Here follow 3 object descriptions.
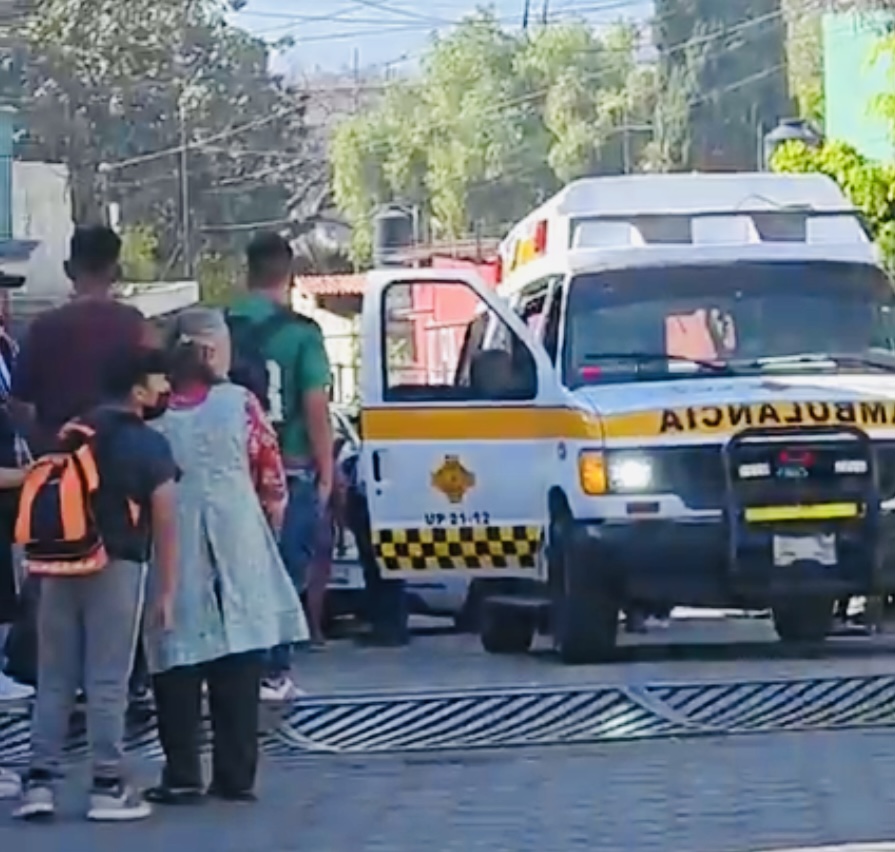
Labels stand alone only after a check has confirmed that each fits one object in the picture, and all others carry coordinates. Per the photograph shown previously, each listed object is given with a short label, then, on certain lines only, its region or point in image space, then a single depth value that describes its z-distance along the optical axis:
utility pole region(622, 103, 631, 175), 75.00
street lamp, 30.48
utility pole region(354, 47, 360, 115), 79.50
